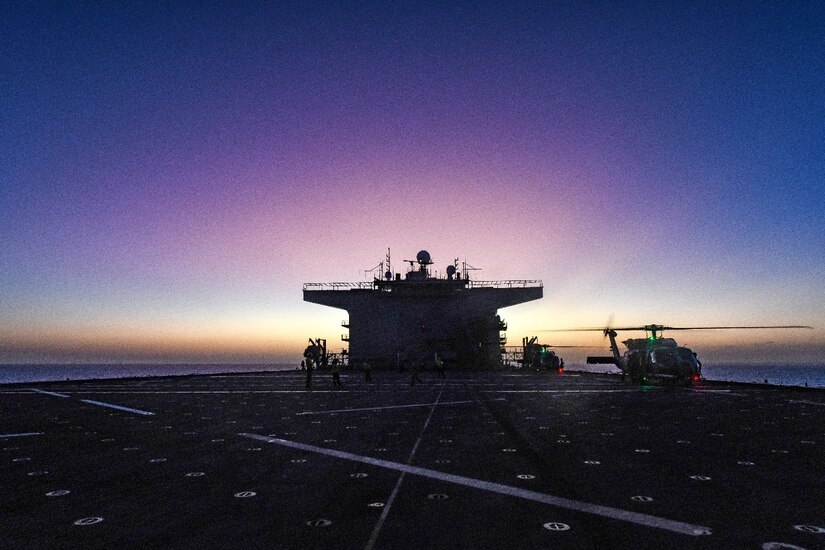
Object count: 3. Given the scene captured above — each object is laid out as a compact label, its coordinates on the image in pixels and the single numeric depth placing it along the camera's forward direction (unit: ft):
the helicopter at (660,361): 86.38
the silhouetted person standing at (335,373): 87.45
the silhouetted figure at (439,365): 117.33
